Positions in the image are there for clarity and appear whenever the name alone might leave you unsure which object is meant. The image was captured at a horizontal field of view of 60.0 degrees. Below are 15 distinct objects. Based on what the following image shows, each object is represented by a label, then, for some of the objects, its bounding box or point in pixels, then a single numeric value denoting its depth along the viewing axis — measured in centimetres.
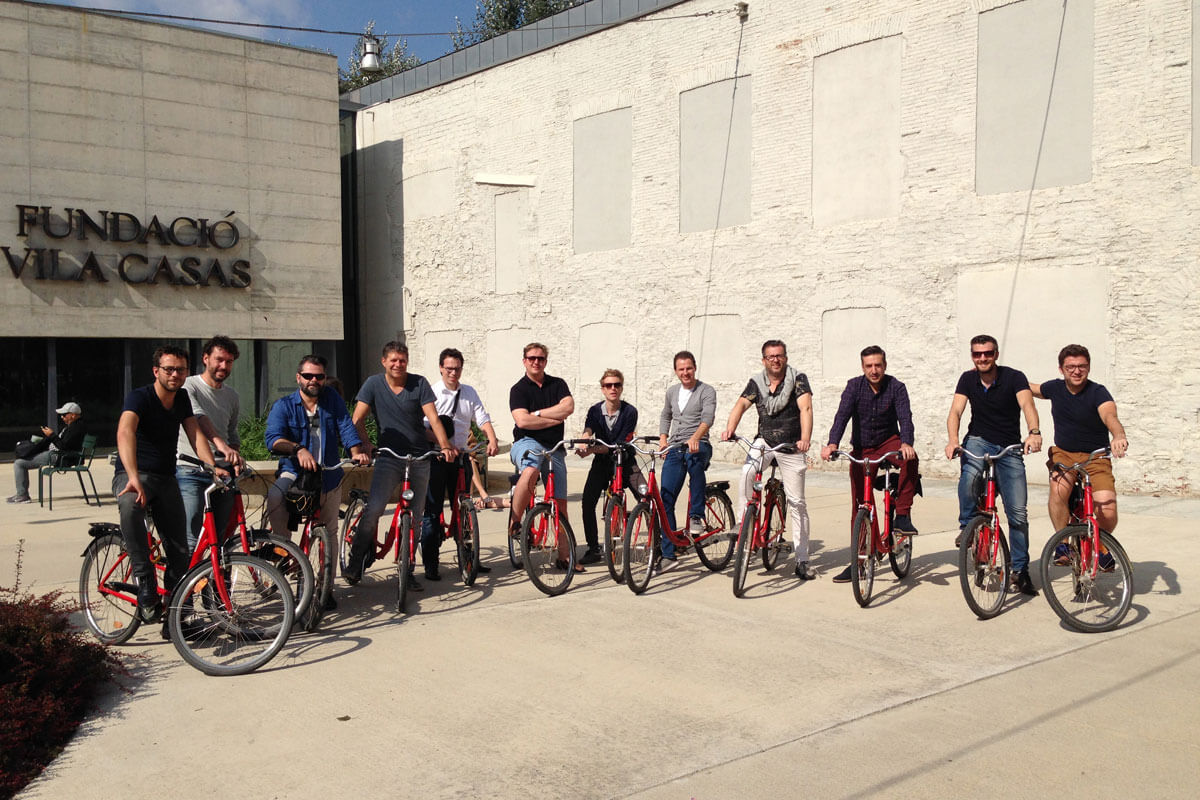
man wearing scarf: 786
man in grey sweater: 838
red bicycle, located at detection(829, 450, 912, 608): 708
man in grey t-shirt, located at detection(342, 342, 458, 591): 741
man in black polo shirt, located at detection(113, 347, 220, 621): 586
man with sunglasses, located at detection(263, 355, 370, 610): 666
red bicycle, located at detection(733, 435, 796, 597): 743
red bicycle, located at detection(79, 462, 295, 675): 549
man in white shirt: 806
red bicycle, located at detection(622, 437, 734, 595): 749
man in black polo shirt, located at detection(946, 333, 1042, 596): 732
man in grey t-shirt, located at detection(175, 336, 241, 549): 625
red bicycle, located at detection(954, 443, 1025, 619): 661
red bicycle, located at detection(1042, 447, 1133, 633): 636
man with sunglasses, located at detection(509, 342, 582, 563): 793
